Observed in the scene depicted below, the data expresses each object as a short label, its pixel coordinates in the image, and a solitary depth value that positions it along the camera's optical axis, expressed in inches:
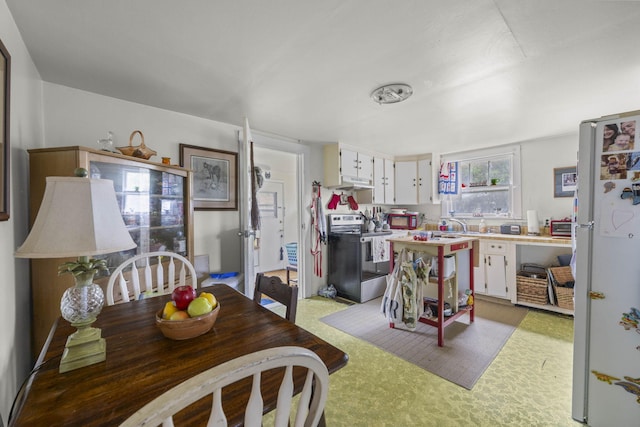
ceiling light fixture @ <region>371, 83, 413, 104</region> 81.4
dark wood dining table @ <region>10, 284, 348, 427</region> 25.0
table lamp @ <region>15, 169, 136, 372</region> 31.8
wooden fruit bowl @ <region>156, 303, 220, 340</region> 37.3
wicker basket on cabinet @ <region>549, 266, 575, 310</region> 115.4
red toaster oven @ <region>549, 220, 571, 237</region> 126.3
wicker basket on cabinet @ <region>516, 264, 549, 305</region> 122.0
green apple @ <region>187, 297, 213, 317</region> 38.9
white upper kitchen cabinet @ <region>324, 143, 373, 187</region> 146.7
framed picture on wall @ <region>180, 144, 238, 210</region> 105.8
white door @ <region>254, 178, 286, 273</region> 205.0
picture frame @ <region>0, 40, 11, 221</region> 47.2
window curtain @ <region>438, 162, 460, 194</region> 171.3
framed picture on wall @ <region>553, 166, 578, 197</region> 131.2
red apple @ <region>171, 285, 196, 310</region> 40.7
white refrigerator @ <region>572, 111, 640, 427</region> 52.7
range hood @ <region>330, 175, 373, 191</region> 148.6
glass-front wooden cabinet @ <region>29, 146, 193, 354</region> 63.7
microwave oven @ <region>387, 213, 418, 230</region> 179.8
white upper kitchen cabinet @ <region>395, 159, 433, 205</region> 173.8
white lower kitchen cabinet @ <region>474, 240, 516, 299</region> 131.0
